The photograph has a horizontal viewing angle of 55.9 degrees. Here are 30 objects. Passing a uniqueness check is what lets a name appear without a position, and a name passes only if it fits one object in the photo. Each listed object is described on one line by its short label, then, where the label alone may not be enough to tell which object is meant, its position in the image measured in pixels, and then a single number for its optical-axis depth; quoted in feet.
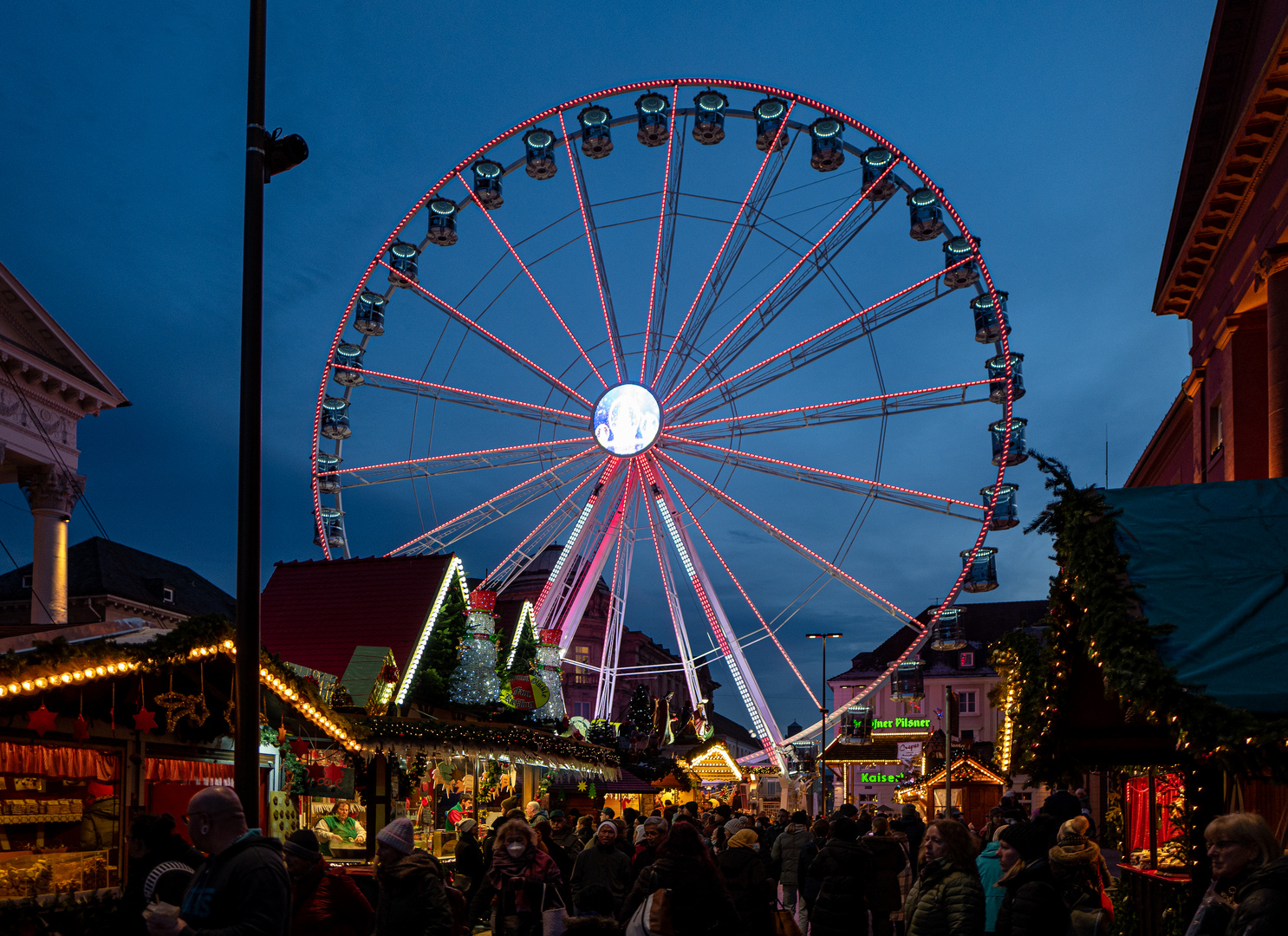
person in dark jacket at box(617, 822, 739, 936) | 21.35
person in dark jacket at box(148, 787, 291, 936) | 13.71
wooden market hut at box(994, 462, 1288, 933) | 19.25
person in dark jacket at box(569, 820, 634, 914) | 31.71
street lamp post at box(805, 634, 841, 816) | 100.74
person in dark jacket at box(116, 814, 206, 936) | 18.56
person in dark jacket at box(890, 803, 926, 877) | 48.62
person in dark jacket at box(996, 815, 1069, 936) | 20.30
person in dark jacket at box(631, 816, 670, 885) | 31.19
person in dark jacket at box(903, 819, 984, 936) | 22.06
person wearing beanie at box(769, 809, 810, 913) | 41.36
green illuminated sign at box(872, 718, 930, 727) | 162.20
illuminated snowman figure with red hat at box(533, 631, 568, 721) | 76.18
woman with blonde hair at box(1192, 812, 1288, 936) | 13.48
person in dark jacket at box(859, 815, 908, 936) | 37.78
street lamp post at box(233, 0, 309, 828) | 23.07
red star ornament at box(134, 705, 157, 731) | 32.07
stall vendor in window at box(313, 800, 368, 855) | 46.37
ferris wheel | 77.61
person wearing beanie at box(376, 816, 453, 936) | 20.66
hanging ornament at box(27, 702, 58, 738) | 27.50
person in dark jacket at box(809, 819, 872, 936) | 28.99
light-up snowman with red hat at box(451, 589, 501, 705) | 62.34
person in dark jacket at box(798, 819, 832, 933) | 36.63
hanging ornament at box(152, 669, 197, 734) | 33.30
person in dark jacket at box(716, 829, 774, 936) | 27.12
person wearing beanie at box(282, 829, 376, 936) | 19.92
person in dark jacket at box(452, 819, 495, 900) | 35.42
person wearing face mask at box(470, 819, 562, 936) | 26.25
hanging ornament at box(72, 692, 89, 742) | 29.22
